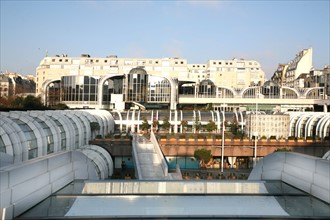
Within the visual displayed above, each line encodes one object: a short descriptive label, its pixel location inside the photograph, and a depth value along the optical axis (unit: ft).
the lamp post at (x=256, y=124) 136.85
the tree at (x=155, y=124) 151.53
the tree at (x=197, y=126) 155.63
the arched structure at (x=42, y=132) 57.52
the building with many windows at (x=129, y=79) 238.48
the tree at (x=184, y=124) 155.94
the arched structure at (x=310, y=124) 138.21
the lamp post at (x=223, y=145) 115.85
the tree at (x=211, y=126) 146.61
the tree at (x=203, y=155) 109.06
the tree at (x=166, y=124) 152.66
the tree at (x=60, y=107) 183.78
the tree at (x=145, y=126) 149.04
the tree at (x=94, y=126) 119.01
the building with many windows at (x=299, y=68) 354.45
